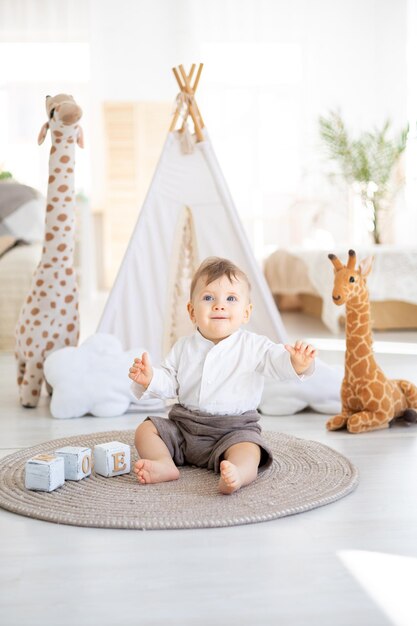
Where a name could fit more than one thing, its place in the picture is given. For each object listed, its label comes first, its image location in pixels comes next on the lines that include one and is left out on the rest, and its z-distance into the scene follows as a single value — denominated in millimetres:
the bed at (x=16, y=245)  3971
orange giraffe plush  2346
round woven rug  1587
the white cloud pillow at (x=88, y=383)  2613
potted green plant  5805
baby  1891
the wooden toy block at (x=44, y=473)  1744
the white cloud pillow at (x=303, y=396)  2648
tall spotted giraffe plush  2793
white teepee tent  2957
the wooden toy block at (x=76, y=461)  1823
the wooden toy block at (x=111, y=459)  1865
